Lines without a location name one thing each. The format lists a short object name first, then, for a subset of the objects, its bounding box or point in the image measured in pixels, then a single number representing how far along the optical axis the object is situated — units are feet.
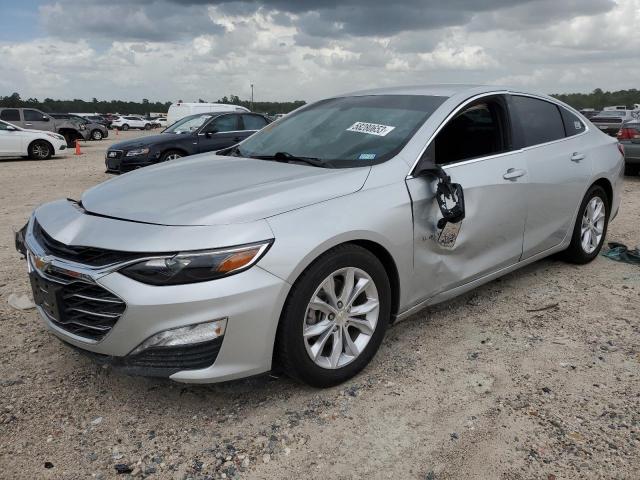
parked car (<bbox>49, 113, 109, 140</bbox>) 101.35
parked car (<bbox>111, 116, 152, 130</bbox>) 172.96
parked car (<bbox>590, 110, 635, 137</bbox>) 57.72
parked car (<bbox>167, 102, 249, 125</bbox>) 61.52
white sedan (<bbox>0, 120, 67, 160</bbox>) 54.54
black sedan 34.01
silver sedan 8.05
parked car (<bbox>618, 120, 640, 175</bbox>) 34.14
